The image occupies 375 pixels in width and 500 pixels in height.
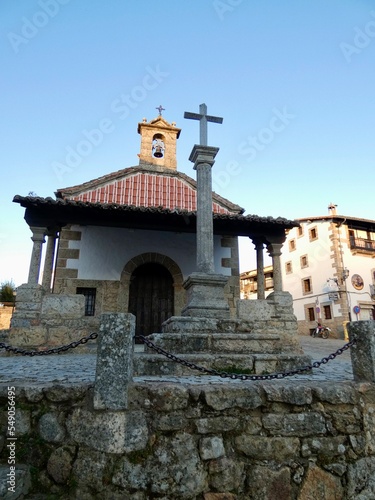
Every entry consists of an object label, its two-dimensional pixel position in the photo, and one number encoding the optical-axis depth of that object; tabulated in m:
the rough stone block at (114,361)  2.13
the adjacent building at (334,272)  19.48
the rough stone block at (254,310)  6.43
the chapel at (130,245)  6.75
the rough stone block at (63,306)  6.03
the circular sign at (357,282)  20.02
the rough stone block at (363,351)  2.60
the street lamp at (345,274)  19.58
